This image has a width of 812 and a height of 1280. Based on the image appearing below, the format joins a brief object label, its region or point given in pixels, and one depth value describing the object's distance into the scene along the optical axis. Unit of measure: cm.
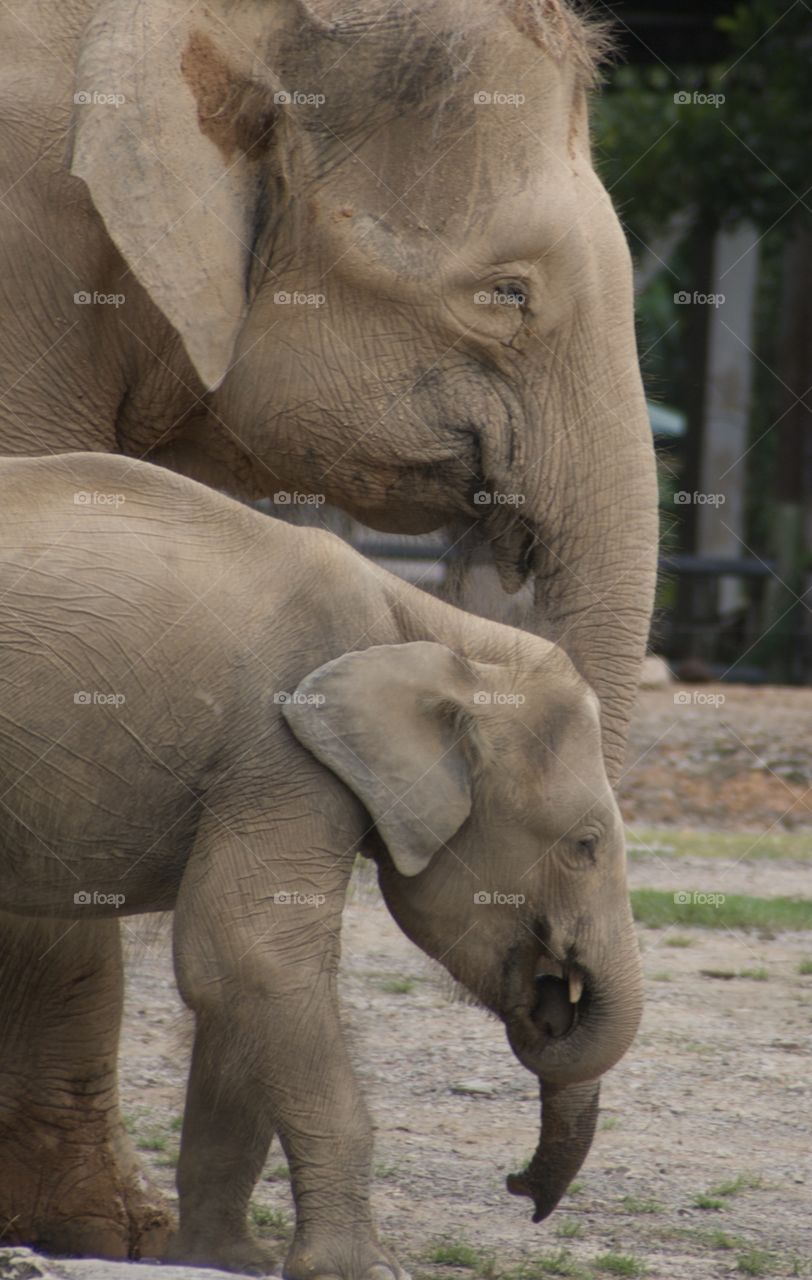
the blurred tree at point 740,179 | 2609
